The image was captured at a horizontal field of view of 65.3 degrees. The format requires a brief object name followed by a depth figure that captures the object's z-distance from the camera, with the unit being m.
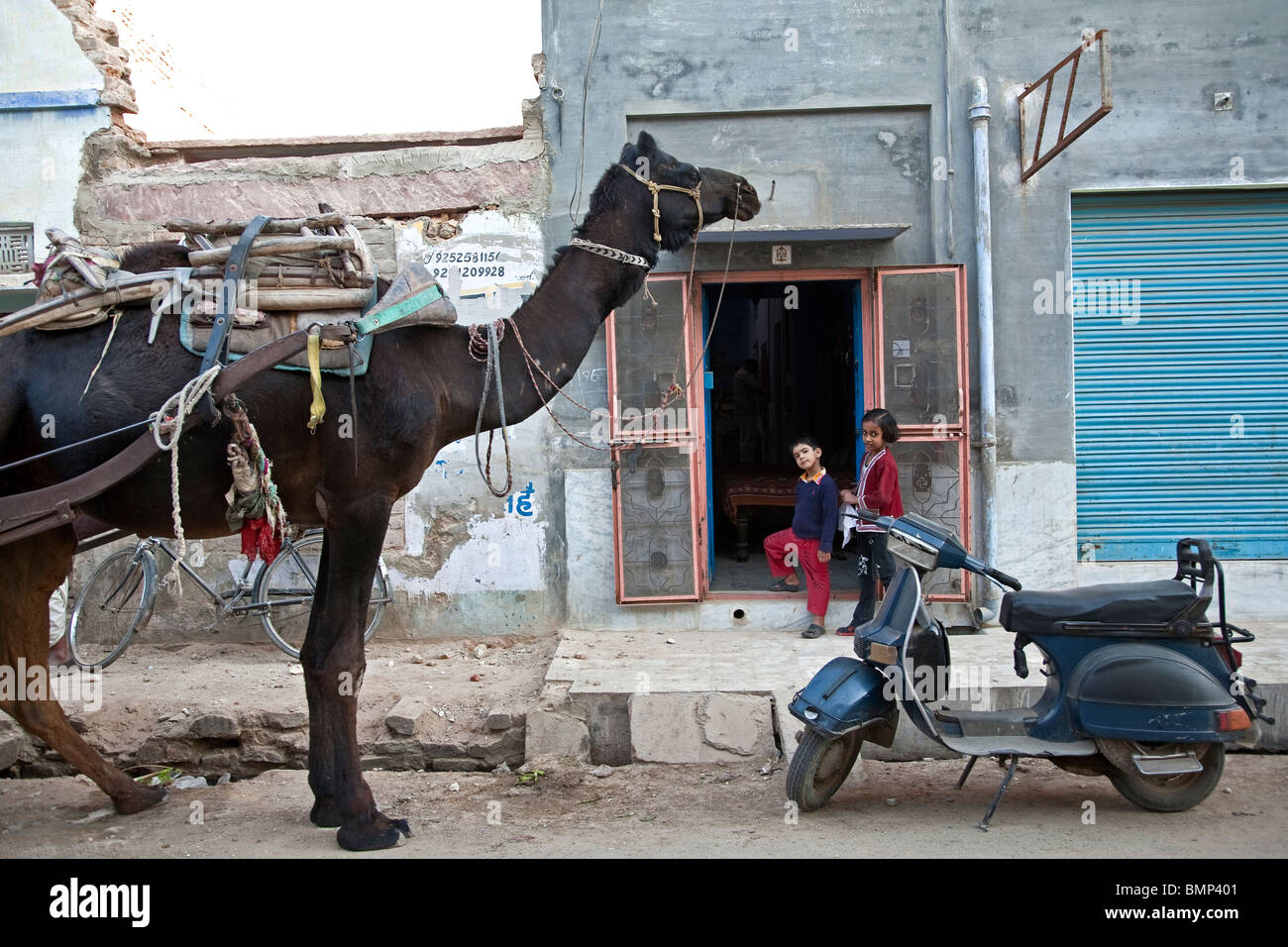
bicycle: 6.95
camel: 3.79
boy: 7.15
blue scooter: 4.11
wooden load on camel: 3.78
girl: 6.85
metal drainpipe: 7.28
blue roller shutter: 7.54
